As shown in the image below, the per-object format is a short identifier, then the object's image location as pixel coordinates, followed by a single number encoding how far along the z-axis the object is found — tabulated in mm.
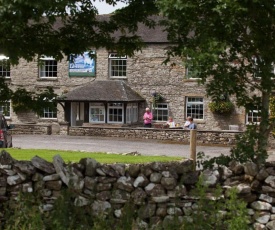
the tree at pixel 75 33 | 7590
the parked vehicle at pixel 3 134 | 23655
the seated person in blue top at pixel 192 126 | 29978
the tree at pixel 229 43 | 7895
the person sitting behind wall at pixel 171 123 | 35281
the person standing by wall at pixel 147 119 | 35750
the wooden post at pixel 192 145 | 18391
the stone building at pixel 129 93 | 38594
